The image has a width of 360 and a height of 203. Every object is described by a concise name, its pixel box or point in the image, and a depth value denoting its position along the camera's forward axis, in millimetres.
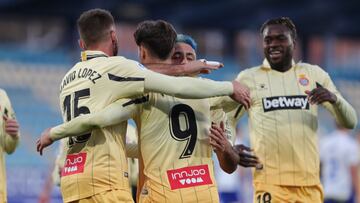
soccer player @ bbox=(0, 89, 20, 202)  16391
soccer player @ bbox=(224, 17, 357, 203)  15836
